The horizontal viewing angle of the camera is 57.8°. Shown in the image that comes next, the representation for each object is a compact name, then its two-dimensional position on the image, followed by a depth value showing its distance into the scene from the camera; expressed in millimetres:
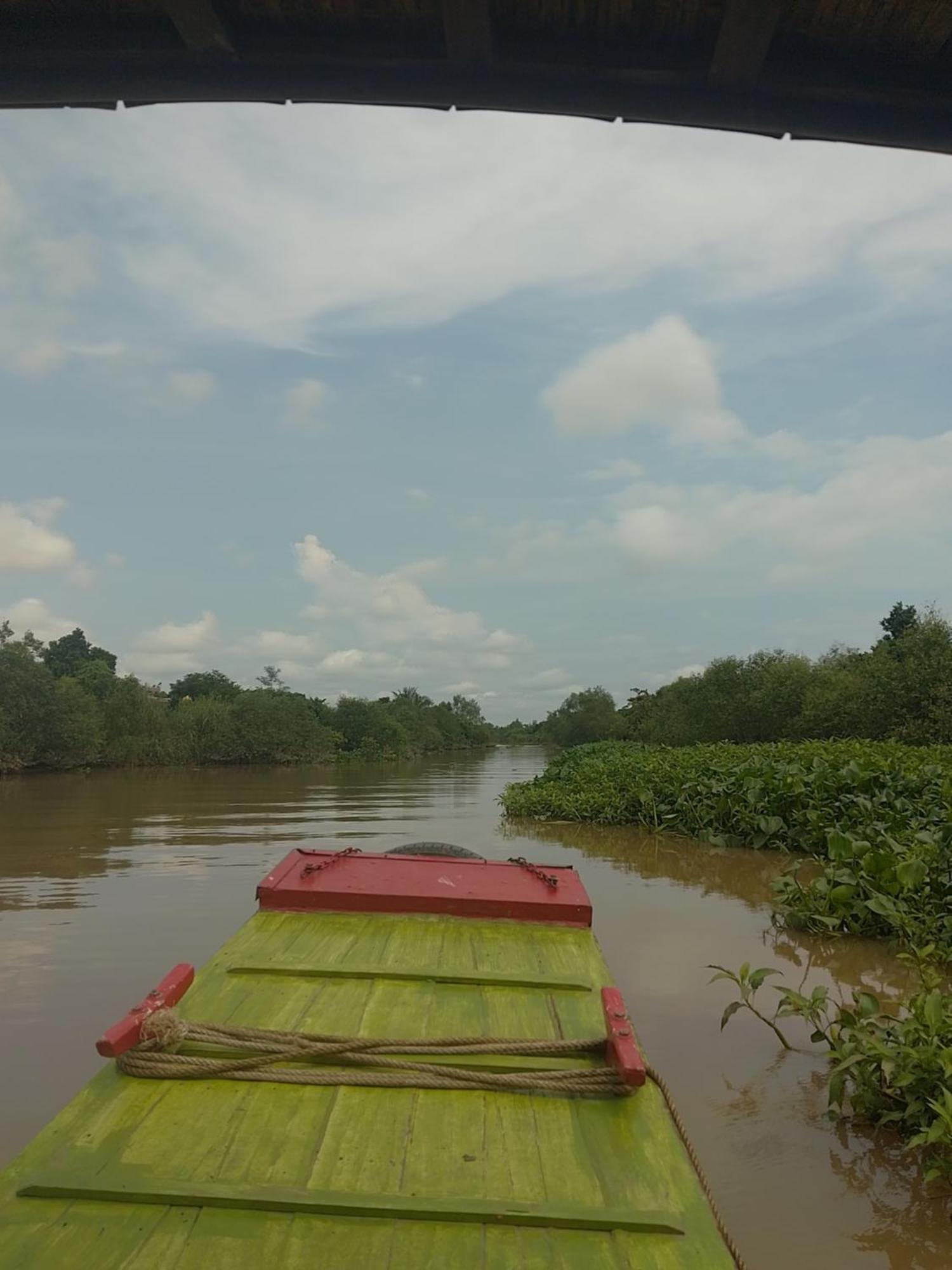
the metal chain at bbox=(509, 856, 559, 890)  4898
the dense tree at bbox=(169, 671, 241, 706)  65438
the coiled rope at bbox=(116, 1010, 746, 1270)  2605
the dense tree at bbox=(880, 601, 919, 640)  43528
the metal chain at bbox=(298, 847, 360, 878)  4938
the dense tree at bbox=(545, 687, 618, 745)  72938
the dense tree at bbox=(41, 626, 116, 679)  67688
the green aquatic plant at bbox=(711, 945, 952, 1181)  3393
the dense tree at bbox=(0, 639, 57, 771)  31656
